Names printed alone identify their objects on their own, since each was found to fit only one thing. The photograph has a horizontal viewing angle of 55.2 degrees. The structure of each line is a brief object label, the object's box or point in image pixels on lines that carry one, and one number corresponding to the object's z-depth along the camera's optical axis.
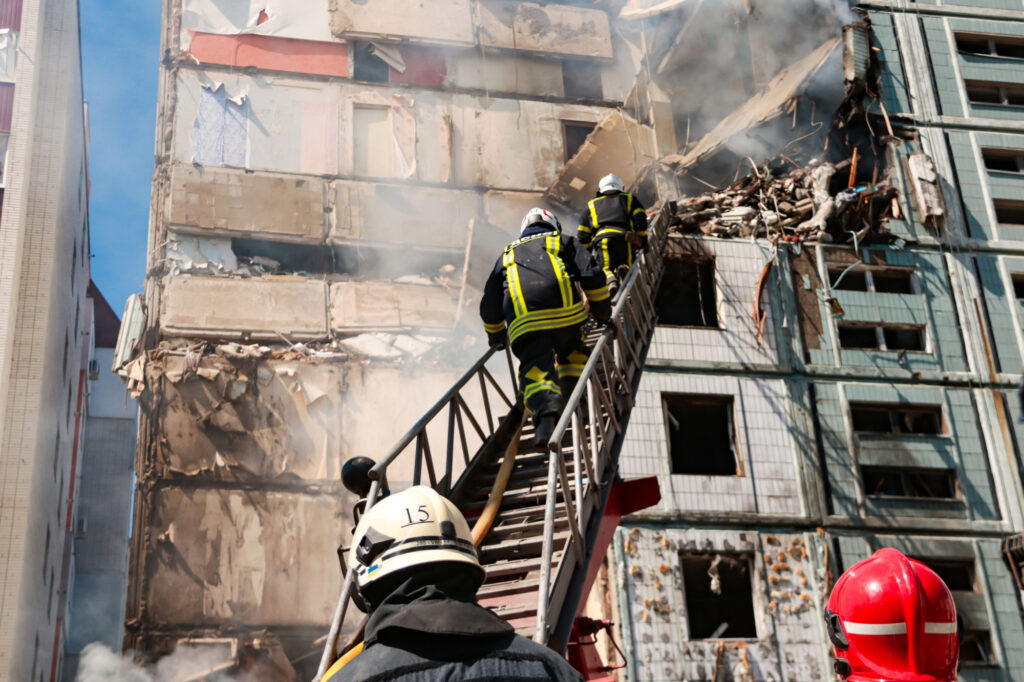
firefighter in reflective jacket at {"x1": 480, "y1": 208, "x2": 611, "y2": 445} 7.03
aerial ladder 5.62
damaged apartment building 14.69
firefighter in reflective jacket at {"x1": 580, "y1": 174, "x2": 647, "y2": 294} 9.94
